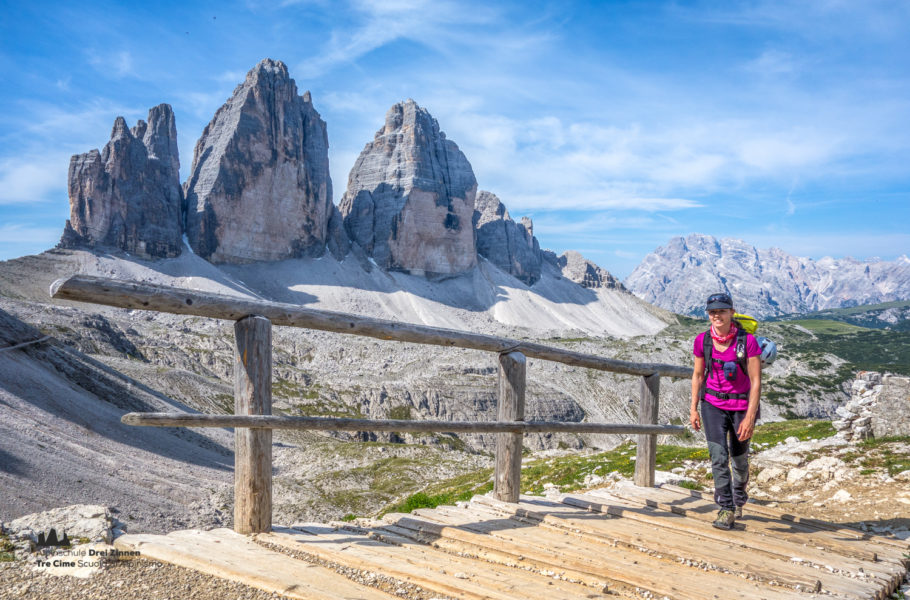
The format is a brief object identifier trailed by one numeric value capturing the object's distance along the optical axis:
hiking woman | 7.01
